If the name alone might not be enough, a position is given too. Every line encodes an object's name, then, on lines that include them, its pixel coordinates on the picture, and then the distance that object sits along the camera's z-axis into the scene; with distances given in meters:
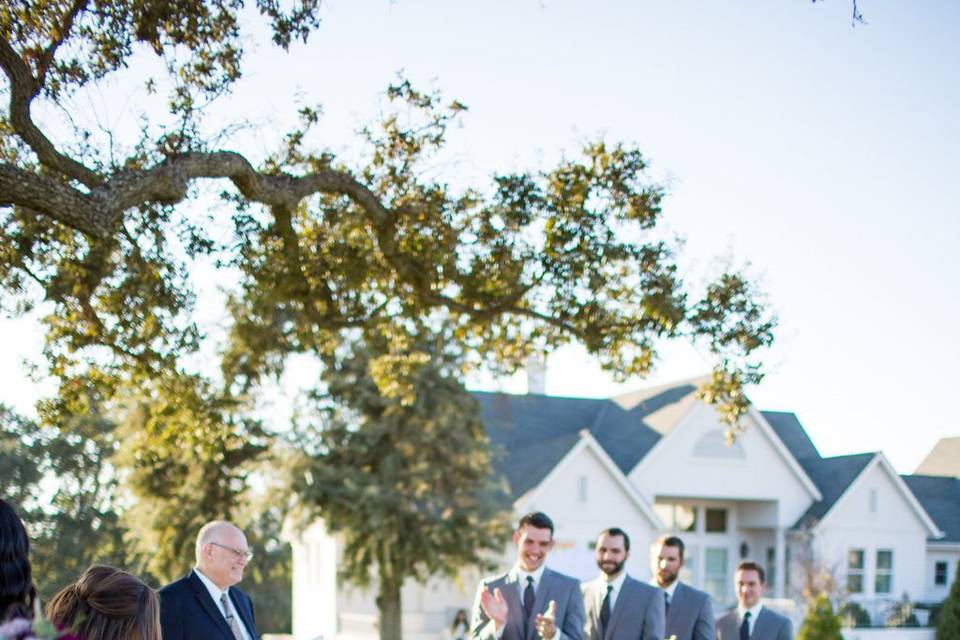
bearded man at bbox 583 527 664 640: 9.12
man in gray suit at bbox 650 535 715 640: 9.45
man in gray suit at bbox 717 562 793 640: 9.88
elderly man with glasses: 6.62
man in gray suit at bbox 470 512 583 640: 8.48
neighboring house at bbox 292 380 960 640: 32.12
